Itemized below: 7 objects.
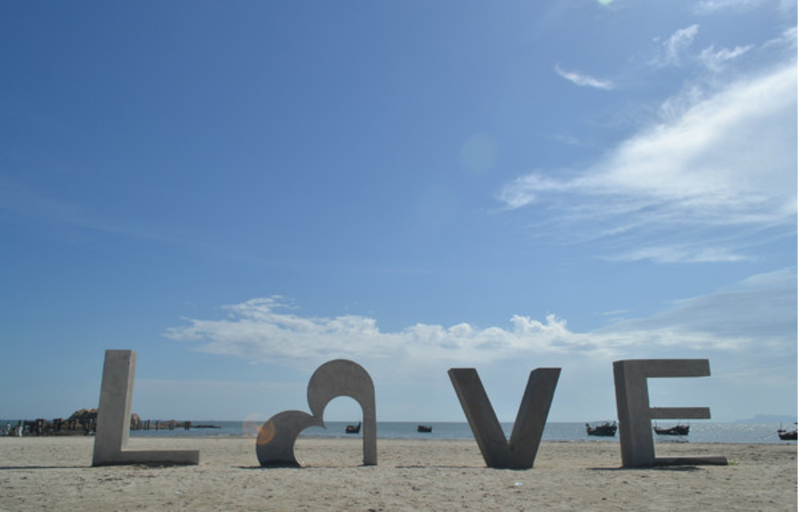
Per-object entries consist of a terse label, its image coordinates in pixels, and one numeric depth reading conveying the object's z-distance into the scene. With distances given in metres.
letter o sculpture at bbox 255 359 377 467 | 12.28
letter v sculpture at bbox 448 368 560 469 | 12.38
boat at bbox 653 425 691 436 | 53.50
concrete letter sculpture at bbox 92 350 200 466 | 11.74
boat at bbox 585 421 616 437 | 50.75
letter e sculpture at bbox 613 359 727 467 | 12.63
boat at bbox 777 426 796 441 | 45.91
